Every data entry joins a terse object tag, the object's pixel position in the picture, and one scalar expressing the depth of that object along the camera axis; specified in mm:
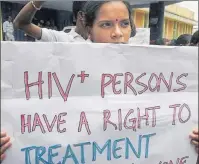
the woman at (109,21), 1446
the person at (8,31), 6014
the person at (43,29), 1859
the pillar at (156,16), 11461
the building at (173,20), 16939
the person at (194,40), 2515
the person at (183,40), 4214
